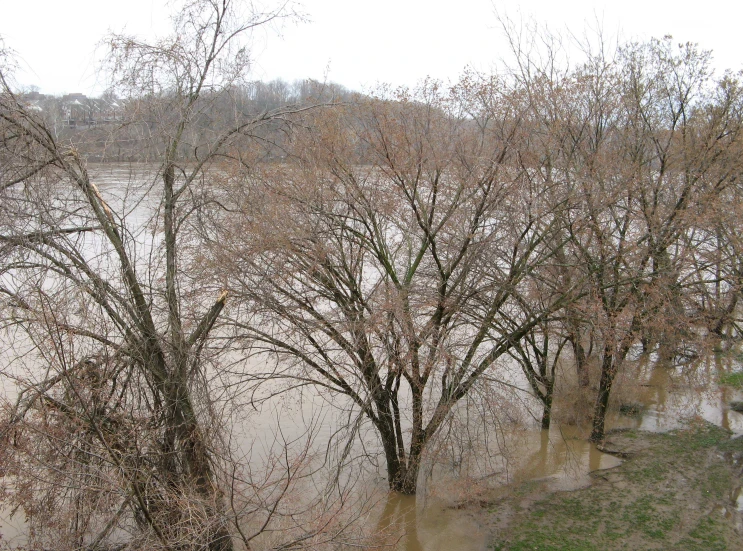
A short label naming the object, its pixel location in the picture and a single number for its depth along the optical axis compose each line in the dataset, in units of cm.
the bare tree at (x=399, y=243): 985
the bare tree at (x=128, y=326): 691
